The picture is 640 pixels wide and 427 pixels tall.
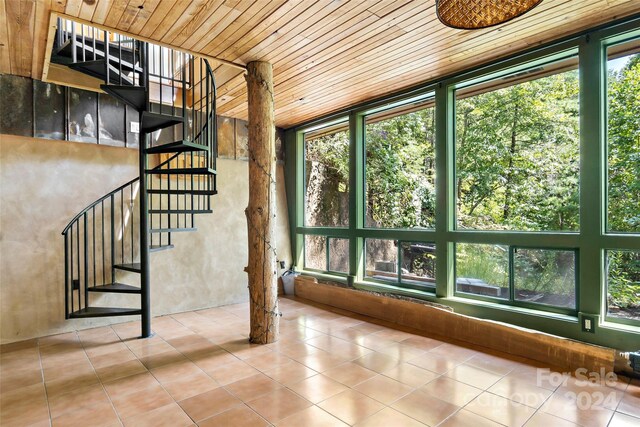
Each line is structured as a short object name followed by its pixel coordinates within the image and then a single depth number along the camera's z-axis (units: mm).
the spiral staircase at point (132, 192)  3756
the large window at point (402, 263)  4609
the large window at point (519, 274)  3445
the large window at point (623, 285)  3057
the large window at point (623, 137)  3061
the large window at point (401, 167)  4660
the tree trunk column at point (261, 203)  3809
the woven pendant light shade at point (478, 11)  1871
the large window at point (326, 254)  5828
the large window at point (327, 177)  5840
